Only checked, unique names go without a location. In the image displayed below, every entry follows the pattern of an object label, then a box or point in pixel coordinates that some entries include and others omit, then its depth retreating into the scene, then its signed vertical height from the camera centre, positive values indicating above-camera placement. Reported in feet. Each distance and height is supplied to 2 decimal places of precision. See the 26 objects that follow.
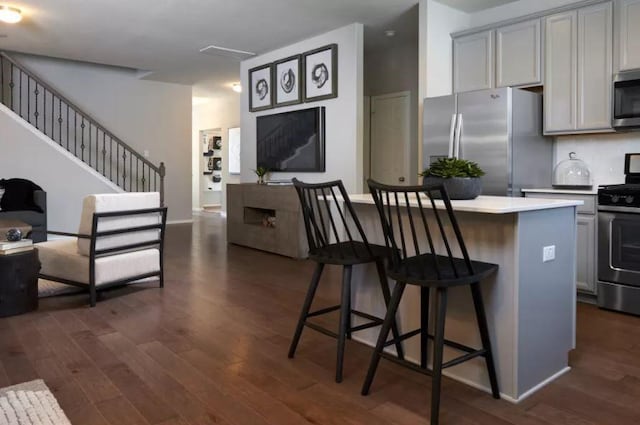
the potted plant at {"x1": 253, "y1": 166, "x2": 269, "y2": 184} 21.98 +1.10
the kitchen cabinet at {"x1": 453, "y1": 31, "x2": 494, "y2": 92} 15.28 +4.39
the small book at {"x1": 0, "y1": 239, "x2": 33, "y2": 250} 10.99 -1.11
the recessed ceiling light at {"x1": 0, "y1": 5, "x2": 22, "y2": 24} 17.25 +6.56
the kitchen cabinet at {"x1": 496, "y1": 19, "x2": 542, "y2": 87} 14.11 +4.27
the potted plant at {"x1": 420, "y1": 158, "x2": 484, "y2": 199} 7.92 +0.33
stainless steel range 11.63 -1.25
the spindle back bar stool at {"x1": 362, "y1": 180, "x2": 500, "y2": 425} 6.40 -1.11
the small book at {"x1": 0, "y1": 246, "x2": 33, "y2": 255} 10.94 -1.25
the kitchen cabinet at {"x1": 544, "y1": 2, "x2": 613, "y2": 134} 12.80 +3.47
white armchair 11.93 -1.34
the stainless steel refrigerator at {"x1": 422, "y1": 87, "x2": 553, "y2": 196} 13.46 +1.76
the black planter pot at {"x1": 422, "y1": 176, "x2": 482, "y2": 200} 7.91 +0.16
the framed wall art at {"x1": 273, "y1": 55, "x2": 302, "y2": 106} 20.90 +5.15
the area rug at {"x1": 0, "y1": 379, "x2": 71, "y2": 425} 6.41 -2.96
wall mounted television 19.79 +2.45
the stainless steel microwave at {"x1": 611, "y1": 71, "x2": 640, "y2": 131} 12.13 +2.45
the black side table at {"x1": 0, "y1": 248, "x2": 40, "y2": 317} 11.02 -2.02
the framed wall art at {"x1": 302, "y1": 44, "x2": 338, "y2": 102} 19.06 +5.03
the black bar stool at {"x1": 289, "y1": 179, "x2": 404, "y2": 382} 7.86 -1.06
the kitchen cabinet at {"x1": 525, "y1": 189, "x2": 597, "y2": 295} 12.48 -1.21
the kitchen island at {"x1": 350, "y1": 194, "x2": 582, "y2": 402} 7.15 -1.58
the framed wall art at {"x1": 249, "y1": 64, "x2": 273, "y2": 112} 22.74 +5.19
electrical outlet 7.60 -0.90
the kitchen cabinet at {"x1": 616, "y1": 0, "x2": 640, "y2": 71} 12.19 +4.16
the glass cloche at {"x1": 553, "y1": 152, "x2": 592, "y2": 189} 14.23 +0.69
